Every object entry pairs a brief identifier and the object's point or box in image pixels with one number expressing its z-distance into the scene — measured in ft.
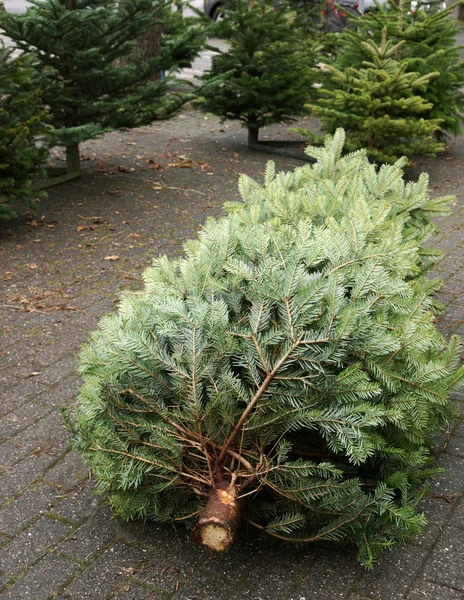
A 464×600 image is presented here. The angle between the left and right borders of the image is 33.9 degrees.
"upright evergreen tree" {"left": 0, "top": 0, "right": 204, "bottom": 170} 24.50
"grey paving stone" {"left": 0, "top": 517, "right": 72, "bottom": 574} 10.45
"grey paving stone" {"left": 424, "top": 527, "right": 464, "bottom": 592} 10.01
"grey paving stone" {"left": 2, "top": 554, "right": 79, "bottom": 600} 9.91
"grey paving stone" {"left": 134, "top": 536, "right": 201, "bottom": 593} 10.04
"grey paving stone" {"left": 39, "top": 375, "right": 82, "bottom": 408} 14.61
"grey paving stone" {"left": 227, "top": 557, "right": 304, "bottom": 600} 9.84
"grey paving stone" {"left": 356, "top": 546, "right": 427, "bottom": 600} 9.87
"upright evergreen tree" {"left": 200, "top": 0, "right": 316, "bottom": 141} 32.14
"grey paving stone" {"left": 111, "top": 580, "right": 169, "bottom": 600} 9.78
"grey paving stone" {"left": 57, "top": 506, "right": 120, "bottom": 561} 10.63
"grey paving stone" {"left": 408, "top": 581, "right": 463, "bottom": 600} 9.73
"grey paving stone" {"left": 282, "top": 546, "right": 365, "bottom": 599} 9.86
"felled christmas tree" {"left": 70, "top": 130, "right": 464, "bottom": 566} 10.00
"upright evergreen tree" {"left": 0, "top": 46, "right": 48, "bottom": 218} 21.97
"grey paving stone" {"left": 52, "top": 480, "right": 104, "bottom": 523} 11.41
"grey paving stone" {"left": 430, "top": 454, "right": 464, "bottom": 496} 11.84
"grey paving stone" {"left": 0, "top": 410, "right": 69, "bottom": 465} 13.02
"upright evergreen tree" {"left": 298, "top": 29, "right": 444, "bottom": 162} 27.73
